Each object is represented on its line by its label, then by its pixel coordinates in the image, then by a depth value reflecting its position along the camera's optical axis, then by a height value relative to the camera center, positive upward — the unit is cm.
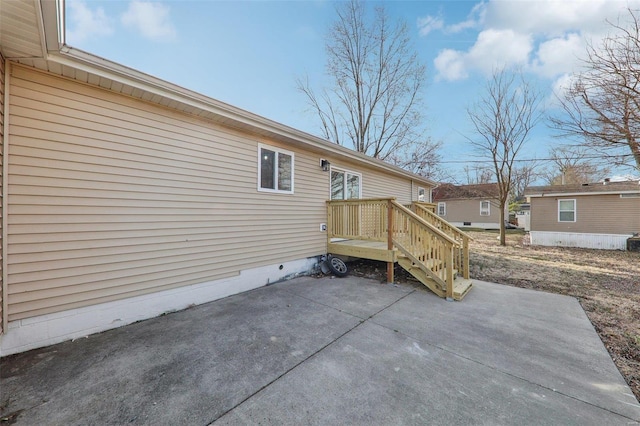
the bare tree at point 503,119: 1065 +445
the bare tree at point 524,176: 1769 +325
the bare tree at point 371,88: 1320 +730
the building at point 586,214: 1101 +2
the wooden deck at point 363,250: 509 -83
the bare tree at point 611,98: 459 +241
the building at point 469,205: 2069 +88
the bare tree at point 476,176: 1728 +356
